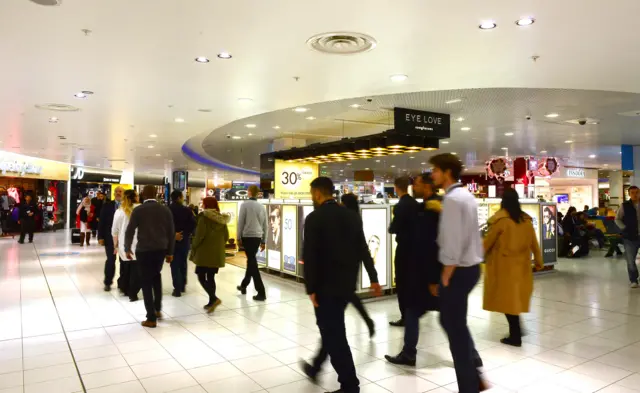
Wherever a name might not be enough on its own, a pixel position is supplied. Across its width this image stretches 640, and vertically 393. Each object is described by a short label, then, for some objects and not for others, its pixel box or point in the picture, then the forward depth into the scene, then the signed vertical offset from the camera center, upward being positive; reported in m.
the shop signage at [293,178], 14.18 +0.75
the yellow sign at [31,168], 18.17 +1.58
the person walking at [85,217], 13.91 -0.43
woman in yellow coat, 4.41 -0.59
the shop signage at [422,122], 9.47 +1.68
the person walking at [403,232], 4.04 -0.29
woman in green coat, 5.87 -0.59
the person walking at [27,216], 15.84 -0.44
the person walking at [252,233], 6.58 -0.45
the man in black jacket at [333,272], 3.12 -0.48
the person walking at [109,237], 7.46 -0.60
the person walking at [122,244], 6.56 -0.60
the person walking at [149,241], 5.18 -0.44
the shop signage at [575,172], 23.20 +1.41
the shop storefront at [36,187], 18.64 +0.76
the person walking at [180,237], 6.99 -0.53
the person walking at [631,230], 7.52 -0.51
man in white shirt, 2.88 -0.45
